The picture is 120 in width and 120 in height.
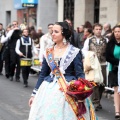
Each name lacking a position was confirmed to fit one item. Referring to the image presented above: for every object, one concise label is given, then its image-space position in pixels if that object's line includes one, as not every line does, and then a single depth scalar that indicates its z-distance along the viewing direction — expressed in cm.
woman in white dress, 535
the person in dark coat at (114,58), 869
